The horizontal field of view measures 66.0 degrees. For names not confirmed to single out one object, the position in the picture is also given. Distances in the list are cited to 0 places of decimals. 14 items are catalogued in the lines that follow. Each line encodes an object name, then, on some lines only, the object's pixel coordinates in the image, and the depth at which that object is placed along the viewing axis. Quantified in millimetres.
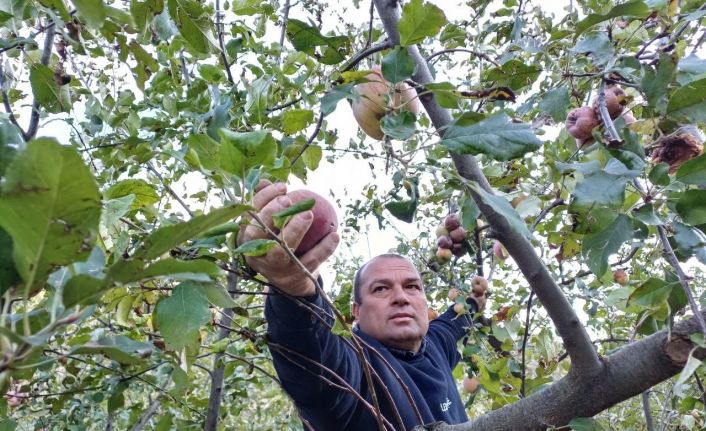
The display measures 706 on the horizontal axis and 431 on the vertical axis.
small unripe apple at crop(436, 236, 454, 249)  2066
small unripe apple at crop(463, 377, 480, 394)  2748
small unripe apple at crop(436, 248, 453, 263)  2088
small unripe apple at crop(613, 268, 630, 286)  2064
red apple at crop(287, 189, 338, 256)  1129
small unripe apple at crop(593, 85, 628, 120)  1461
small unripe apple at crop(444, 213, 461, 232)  2029
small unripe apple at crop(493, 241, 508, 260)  1883
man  1013
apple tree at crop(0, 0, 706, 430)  411
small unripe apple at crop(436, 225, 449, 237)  2080
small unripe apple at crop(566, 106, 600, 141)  1407
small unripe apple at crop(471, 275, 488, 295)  2102
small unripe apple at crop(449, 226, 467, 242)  2012
